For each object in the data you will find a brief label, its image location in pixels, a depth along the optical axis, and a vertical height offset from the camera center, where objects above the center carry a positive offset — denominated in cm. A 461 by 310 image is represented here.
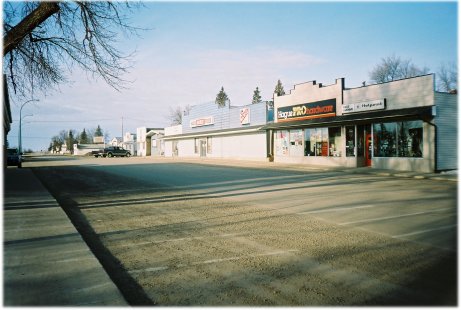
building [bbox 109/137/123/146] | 11316 +352
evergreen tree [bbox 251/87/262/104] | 10900 +1720
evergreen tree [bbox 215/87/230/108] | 10991 +1733
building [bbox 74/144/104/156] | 11762 +140
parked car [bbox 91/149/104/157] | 6638 -24
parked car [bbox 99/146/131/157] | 6362 -7
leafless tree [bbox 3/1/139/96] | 959 +382
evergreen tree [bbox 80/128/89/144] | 16280 +675
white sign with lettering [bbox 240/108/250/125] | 3706 +365
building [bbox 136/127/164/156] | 6525 +203
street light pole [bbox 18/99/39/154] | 5079 +344
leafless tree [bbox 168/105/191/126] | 10551 +1038
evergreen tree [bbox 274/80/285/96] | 9792 +1738
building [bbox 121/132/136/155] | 8510 +235
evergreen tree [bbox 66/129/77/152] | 13888 +391
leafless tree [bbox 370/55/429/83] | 6075 +1332
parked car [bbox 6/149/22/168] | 3180 -55
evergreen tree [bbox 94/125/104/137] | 18502 +1066
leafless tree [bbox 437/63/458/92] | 5694 +1067
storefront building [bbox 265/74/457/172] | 2019 +154
